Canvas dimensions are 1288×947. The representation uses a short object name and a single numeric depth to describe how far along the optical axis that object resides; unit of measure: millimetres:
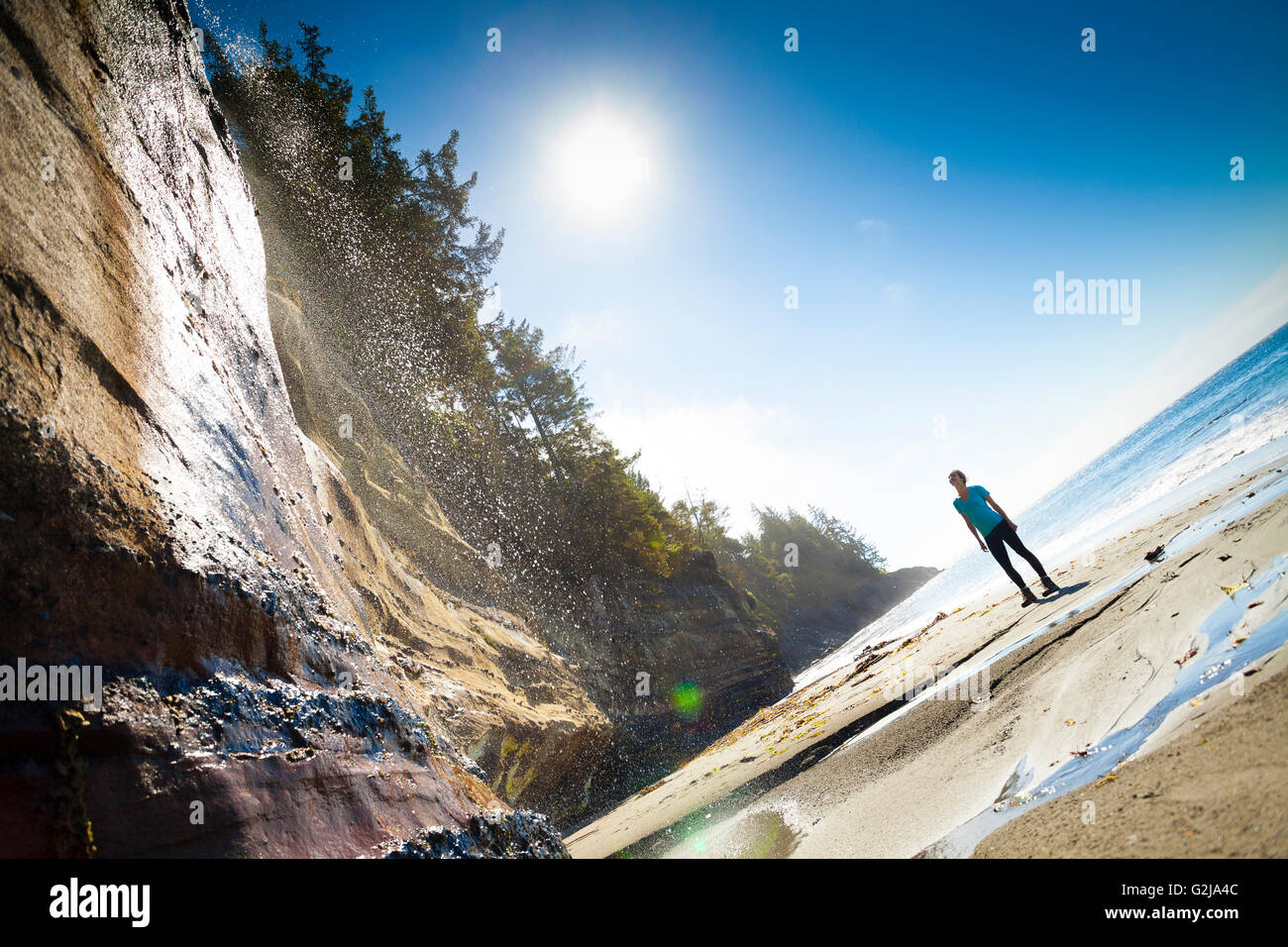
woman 6617
